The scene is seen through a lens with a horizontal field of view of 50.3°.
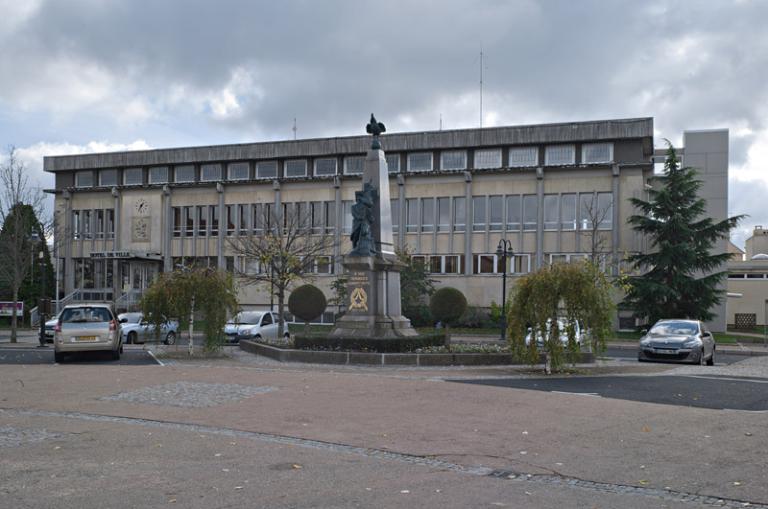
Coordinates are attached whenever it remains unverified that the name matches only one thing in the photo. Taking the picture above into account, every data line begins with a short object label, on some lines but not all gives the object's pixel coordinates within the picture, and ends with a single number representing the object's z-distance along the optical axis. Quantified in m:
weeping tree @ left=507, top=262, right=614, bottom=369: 18.52
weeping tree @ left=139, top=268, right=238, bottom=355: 22.94
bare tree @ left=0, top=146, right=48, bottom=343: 35.31
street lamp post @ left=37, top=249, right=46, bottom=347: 30.23
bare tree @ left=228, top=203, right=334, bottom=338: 42.88
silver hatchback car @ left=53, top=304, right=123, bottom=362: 21.83
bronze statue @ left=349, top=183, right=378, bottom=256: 22.78
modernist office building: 48.75
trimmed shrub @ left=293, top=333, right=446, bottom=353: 21.23
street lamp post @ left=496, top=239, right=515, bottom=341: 36.75
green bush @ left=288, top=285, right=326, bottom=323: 38.59
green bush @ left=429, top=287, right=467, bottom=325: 37.19
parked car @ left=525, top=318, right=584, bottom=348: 18.73
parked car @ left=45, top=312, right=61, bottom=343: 31.75
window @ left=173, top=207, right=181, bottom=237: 58.62
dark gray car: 23.19
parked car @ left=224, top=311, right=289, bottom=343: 31.70
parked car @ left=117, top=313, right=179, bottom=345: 31.75
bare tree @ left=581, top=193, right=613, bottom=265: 47.47
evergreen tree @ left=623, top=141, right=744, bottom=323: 41.53
